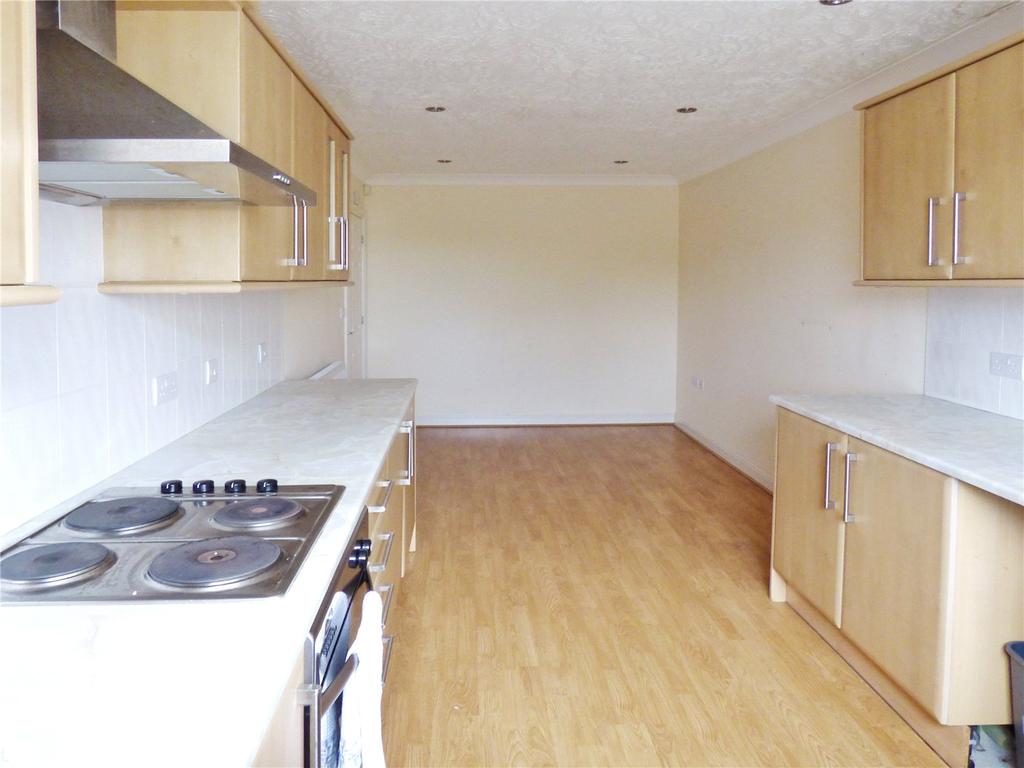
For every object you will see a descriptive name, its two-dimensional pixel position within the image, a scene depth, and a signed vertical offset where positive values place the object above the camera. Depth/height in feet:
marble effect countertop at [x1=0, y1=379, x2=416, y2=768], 3.00 -1.44
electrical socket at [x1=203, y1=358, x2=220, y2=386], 9.32 -0.38
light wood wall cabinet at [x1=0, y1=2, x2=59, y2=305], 3.38 +0.75
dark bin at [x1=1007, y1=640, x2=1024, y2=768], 7.07 -2.97
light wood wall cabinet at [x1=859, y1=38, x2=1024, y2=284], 7.88 +1.82
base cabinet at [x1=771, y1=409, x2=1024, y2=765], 7.29 -2.31
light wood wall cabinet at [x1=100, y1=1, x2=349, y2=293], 6.95 +1.87
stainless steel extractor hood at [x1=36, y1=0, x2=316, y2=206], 4.50 +1.17
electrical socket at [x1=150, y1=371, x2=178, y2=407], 7.82 -0.49
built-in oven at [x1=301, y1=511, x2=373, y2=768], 4.25 -1.83
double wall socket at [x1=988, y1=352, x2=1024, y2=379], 9.54 -0.24
